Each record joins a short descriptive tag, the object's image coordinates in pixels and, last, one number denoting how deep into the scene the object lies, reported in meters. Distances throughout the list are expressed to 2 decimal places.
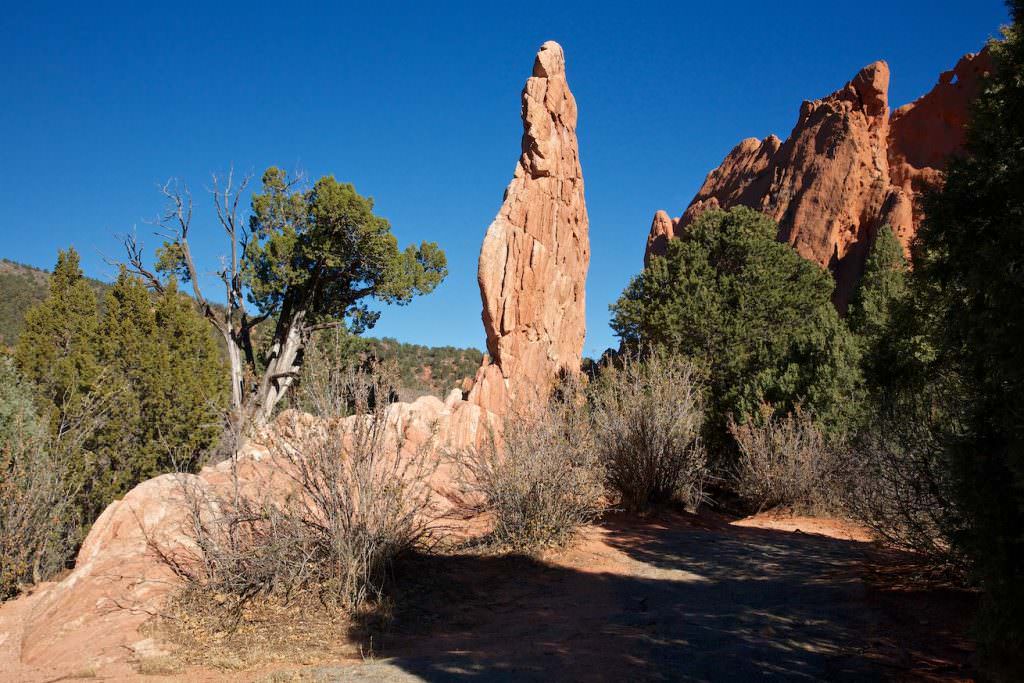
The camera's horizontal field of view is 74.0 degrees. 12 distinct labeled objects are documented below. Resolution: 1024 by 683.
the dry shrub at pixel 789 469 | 14.52
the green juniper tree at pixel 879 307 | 14.83
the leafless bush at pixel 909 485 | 6.53
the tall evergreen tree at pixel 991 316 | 4.41
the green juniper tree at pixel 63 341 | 16.91
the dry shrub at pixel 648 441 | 12.39
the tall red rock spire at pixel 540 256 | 22.56
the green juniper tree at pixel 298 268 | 25.91
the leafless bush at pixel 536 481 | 8.95
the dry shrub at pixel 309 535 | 6.53
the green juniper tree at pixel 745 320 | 19.73
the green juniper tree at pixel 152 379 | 17.31
